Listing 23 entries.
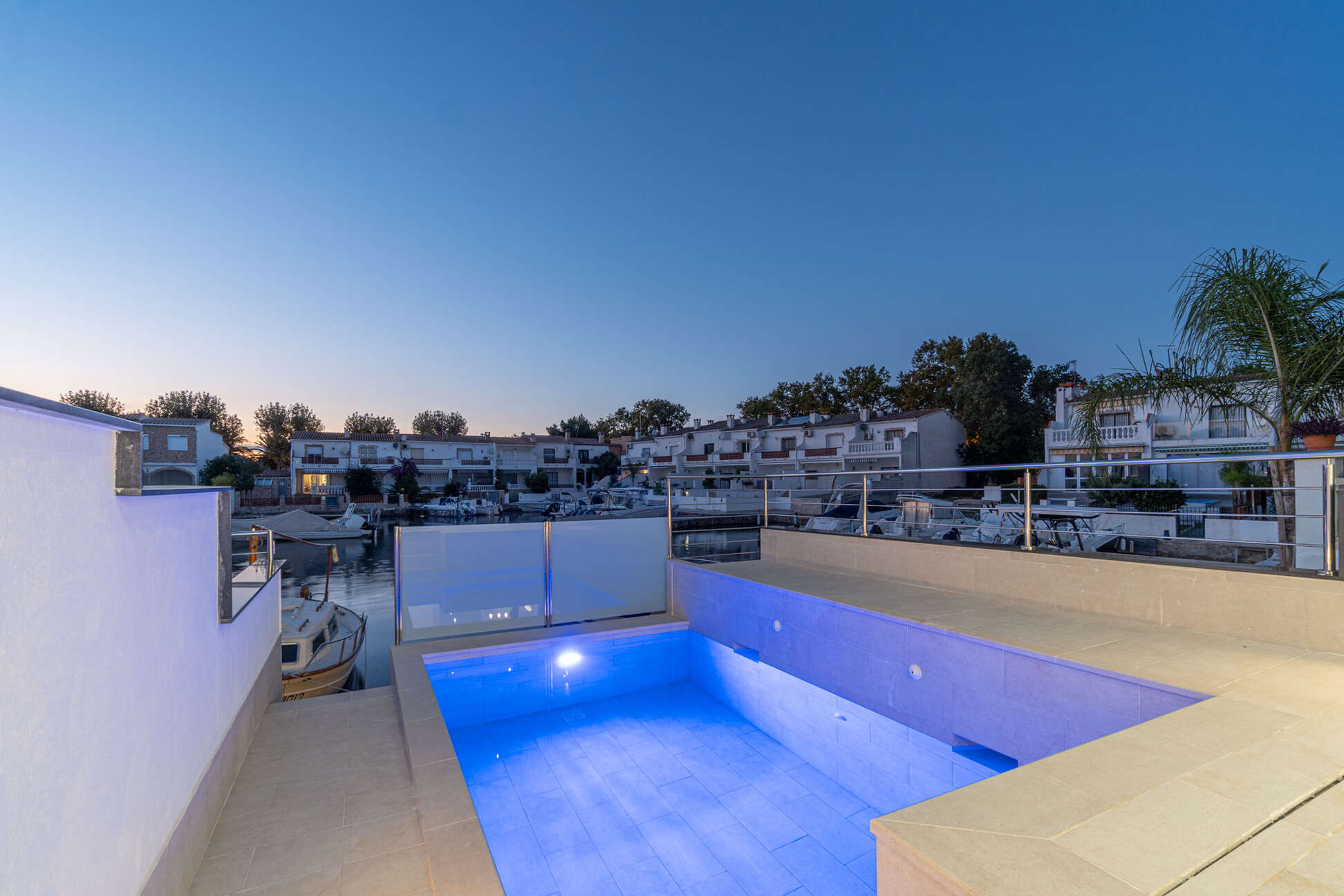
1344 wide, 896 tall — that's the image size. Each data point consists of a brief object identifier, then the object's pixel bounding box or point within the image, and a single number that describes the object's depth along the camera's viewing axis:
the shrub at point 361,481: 38.72
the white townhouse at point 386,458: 41.53
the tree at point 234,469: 34.78
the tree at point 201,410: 47.44
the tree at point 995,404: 33.34
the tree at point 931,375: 39.72
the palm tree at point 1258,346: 4.13
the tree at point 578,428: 64.12
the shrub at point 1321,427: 4.11
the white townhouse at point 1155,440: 20.06
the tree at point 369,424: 57.12
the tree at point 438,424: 58.69
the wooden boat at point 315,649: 7.44
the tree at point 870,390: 43.94
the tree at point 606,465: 50.19
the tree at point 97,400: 39.00
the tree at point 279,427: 50.34
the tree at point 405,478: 39.91
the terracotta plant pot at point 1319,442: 4.06
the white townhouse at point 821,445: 33.00
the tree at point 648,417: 62.31
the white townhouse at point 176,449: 34.53
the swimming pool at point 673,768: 3.54
